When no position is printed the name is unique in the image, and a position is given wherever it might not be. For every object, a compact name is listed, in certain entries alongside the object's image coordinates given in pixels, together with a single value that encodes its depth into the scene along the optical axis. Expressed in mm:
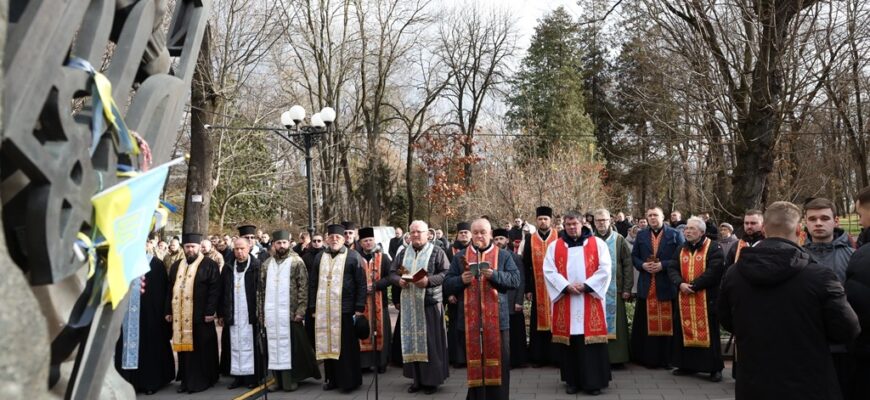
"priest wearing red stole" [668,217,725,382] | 9297
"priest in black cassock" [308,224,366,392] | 9531
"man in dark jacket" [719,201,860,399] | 4602
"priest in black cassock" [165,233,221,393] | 9906
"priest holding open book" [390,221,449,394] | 9156
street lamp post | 16672
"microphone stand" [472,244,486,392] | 7666
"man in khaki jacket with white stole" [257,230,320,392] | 9734
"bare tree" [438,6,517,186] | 38875
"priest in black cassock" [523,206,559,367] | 10656
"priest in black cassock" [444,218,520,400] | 8180
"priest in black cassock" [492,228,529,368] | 10734
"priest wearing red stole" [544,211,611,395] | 8664
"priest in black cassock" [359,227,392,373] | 10055
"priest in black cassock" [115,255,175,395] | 9781
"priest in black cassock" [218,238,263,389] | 9875
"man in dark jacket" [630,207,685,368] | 9977
